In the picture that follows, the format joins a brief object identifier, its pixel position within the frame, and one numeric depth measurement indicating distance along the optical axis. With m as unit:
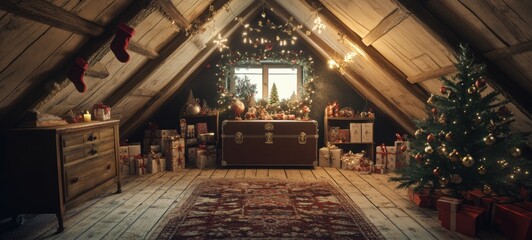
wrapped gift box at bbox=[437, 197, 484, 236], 2.79
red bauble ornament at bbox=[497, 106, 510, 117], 2.87
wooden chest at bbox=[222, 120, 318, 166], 5.70
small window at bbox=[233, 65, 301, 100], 6.58
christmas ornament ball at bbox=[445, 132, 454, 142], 3.04
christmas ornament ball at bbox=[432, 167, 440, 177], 3.14
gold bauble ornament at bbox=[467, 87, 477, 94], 2.96
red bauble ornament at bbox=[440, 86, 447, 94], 3.18
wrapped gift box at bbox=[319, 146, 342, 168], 5.89
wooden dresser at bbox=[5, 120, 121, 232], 2.82
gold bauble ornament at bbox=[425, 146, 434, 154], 3.24
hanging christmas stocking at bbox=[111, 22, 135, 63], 3.00
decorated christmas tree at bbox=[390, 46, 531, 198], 2.93
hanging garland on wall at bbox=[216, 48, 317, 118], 6.19
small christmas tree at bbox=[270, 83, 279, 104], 6.22
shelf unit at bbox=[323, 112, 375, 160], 6.14
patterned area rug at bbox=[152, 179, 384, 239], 2.81
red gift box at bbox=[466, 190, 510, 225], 2.97
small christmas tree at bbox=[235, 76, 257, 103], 6.37
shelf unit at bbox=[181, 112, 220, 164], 6.32
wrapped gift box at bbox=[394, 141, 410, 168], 5.52
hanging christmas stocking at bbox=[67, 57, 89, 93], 2.99
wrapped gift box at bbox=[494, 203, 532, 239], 2.57
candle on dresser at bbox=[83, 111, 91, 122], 3.70
